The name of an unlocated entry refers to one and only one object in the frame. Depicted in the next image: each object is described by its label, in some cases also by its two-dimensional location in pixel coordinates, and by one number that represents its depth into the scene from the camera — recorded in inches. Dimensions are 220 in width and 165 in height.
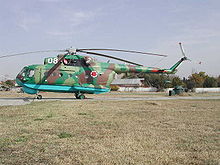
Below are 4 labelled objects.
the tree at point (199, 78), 3745.6
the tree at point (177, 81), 3274.6
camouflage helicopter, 841.5
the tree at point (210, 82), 3446.4
